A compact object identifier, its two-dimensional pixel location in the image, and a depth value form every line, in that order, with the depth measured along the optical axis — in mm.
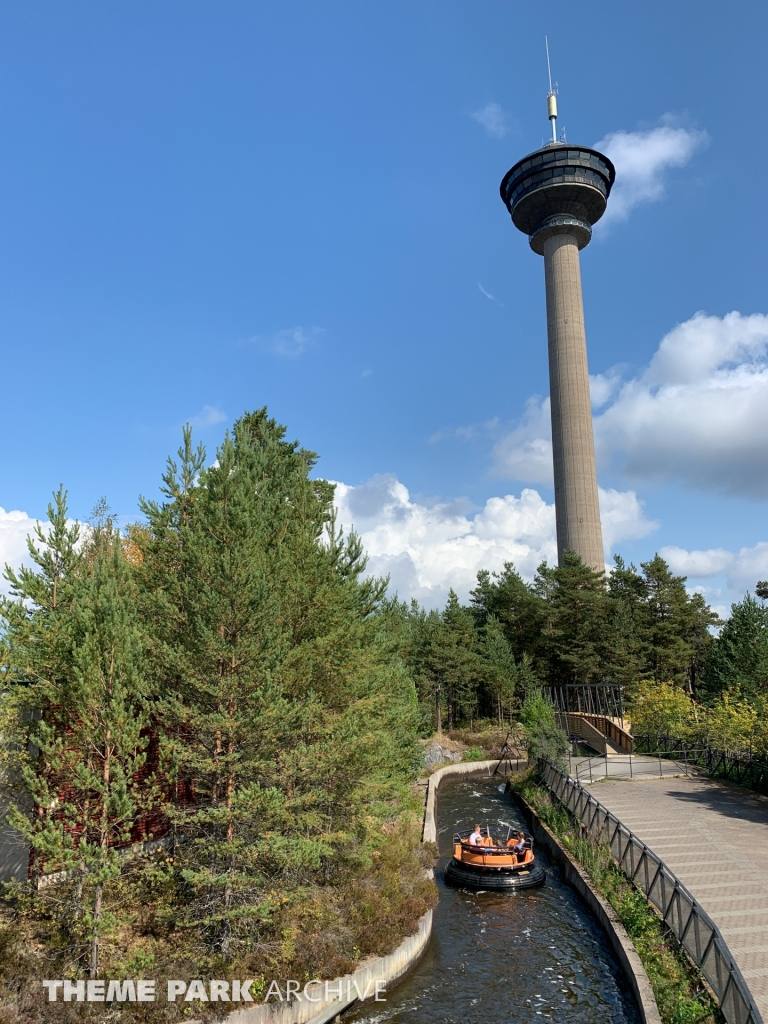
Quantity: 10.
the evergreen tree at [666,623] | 55219
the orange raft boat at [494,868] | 21516
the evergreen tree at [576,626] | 53188
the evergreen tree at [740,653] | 43656
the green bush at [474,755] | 47562
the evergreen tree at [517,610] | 61316
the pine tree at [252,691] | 12875
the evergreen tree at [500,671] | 54281
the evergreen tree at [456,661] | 52053
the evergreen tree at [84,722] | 10992
